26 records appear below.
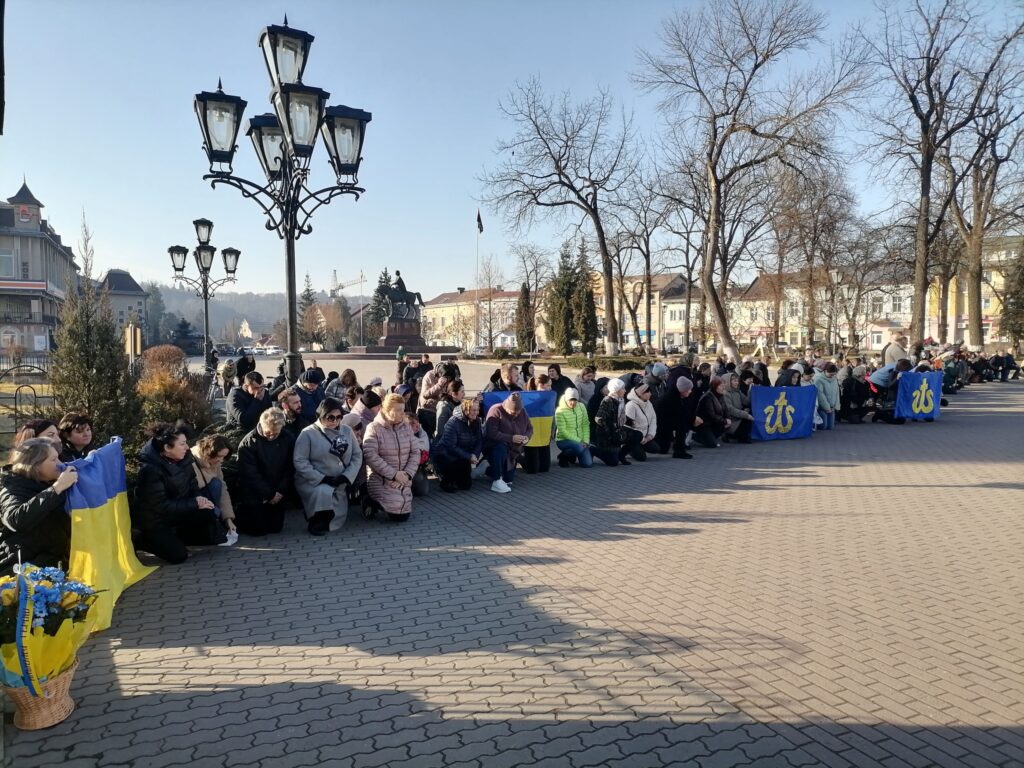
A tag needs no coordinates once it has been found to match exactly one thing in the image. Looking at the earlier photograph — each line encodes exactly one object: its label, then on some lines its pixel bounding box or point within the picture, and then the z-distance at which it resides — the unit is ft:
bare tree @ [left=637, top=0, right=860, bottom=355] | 83.97
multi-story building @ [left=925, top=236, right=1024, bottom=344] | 144.77
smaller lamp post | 66.80
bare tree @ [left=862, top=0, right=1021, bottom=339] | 97.40
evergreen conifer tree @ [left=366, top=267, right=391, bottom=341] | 272.10
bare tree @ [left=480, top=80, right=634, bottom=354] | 116.98
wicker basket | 13.12
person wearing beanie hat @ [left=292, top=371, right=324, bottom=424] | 34.01
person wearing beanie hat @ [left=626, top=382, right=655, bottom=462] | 41.60
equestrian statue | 171.22
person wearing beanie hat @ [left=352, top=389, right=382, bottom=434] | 33.14
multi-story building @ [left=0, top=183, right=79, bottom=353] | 219.00
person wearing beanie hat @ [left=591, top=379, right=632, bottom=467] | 41.65
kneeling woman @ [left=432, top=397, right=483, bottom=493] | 34.17
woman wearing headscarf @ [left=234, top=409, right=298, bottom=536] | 26.27
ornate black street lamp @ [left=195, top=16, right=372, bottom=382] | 30.66
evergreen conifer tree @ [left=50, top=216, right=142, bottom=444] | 29.53
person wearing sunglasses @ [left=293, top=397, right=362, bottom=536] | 26.66
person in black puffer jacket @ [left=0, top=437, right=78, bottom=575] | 17.04
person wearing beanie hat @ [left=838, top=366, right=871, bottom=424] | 60.29
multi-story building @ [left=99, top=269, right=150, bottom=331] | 354.95
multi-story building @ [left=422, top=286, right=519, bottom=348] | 320.29
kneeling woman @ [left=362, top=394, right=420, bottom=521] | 28.37
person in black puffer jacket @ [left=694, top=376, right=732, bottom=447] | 45.98
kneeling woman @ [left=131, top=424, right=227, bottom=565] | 22.40
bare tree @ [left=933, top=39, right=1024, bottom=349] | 109.19
